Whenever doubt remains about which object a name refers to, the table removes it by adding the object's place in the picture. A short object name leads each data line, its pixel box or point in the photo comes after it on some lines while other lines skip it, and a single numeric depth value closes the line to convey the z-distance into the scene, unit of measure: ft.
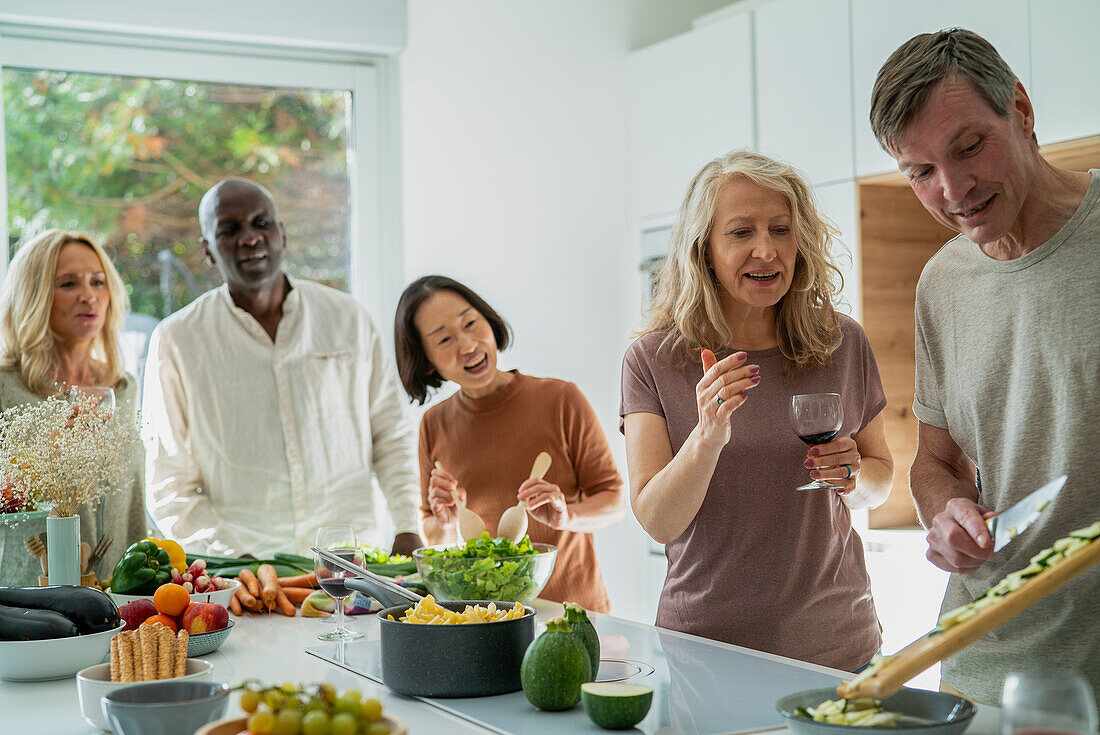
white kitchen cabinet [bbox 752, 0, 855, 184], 12.08
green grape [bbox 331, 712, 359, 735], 3.46
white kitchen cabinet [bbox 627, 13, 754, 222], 13.53
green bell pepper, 6.79
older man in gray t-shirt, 5.07
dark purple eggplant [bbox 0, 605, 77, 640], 5.63
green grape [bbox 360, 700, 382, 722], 3.58
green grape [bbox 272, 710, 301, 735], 3.45
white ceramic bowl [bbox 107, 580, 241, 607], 6.66
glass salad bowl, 6.27
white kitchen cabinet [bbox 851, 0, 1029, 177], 10.14
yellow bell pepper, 7.25
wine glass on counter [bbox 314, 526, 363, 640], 6.12
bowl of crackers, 4.60
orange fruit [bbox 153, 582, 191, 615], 6.01
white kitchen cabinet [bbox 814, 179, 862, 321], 11.96
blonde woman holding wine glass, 6.35
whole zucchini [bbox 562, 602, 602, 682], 4.88
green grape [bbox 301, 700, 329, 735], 3.45
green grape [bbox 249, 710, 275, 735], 3.46
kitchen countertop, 4.62
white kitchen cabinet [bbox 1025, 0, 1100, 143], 9.53
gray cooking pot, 4.98
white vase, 6.88
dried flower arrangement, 6.93
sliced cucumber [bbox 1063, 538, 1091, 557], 3.92
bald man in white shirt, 10.36
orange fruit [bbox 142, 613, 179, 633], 5.89
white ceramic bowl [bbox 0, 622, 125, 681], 5.56
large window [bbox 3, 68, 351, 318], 12.69
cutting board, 3.82
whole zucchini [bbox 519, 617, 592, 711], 4.69
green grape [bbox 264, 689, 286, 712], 3.56
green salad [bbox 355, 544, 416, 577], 7.54
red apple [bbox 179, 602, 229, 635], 5.93
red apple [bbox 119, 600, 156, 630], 6.07
